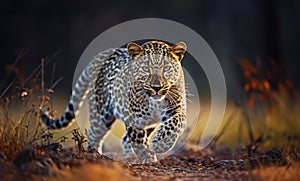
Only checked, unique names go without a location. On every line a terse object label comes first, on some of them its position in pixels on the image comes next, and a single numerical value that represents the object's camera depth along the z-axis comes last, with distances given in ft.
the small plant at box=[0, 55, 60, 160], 43.29
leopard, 48.67
